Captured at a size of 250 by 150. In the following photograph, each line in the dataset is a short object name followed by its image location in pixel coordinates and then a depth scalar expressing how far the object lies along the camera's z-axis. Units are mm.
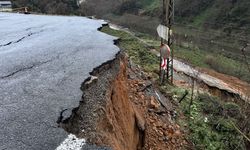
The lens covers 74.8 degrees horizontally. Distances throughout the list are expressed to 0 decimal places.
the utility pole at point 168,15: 6058
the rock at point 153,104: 4257
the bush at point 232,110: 5177
